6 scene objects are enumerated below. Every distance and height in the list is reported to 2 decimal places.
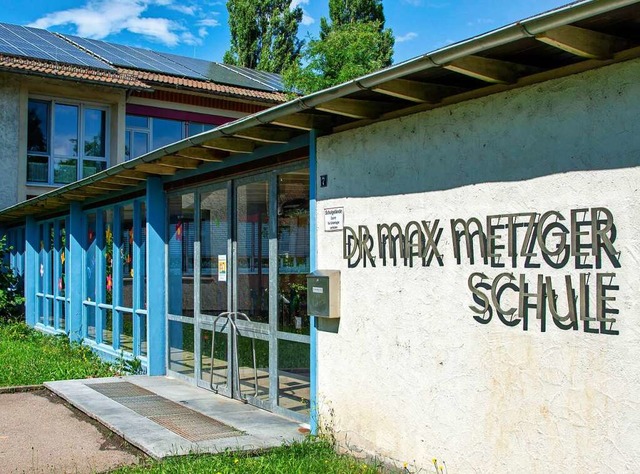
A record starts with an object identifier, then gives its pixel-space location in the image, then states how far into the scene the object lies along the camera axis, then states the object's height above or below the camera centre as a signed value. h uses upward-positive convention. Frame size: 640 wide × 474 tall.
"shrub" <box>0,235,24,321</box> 15.96 -0.70
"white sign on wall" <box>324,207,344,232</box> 5.96 +0.33
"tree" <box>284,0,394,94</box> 25.94 +7.26
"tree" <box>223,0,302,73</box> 41.64 +12.83
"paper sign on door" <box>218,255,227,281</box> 8.24 -0.08
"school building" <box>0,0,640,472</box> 3.82 +0.05
